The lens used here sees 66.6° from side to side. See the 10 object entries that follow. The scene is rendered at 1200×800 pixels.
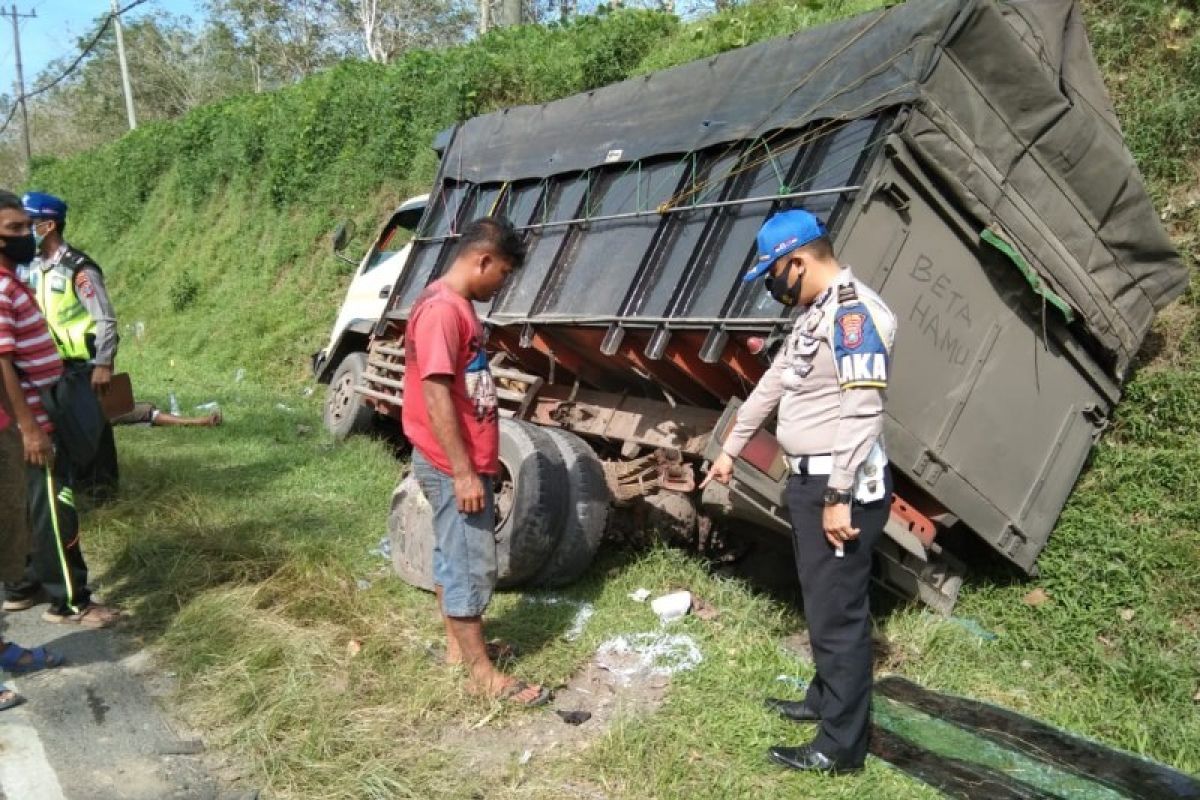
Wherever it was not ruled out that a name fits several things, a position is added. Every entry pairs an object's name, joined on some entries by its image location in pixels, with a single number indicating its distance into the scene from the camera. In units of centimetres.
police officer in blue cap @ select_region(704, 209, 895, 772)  277
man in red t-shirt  326
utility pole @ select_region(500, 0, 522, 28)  1634
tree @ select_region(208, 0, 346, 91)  3111
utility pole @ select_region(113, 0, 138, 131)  2584
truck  375
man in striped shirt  375
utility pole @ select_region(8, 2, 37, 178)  3353
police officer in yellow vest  500
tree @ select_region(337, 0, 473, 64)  2950
